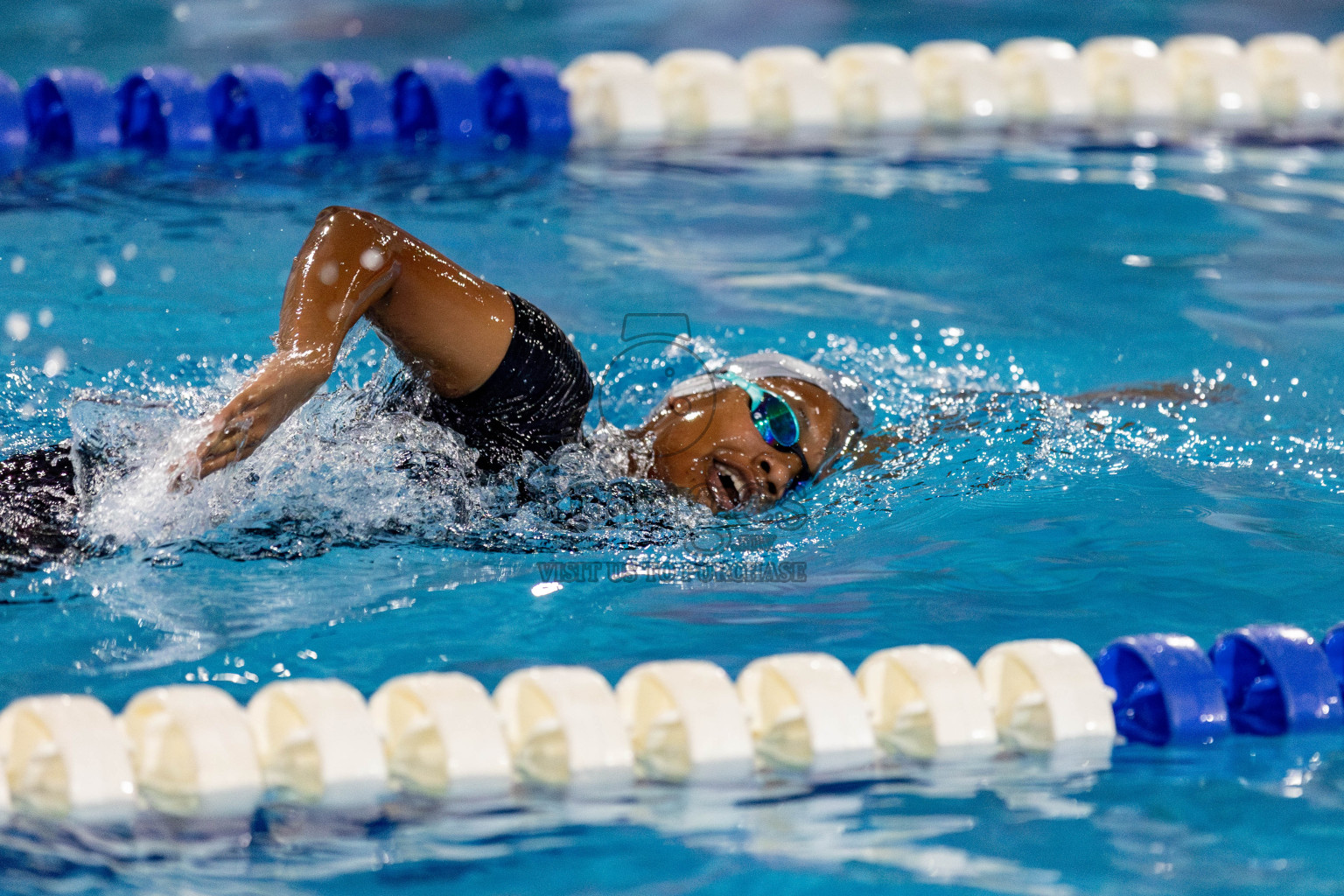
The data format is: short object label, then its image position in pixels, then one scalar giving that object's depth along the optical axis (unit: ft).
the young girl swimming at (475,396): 47.21
